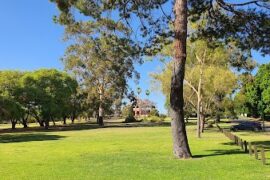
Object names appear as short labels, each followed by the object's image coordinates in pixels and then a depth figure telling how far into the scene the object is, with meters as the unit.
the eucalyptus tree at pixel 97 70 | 45.06
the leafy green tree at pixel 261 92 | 52.63
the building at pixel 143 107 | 112.18
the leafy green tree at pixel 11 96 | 36.15
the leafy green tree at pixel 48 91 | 43.41
